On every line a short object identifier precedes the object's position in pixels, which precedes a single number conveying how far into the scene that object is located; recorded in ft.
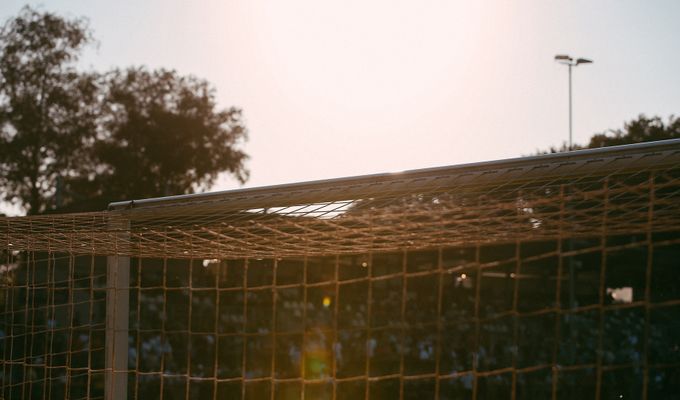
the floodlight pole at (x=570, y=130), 90.23
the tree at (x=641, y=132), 97.25
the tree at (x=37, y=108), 80.74
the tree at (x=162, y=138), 93.25
